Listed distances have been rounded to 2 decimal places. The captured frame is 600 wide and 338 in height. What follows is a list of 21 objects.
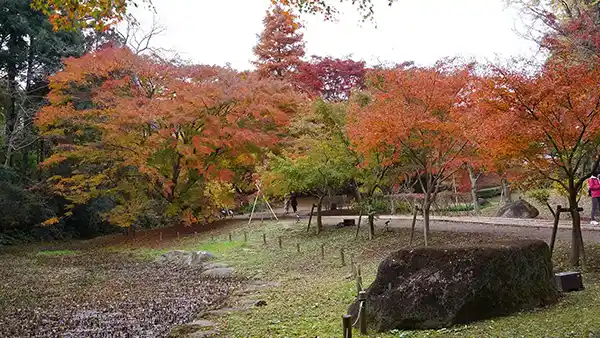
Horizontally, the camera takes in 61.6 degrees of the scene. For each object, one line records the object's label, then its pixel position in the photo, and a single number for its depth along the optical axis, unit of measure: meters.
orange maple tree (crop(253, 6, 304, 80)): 31.25
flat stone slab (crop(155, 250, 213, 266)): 14.96
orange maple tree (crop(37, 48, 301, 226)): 20.17
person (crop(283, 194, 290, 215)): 26.47
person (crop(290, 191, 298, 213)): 25.86
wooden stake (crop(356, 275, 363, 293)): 6.72
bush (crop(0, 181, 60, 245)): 21.05
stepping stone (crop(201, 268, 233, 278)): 12.66
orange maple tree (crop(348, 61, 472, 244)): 12.05
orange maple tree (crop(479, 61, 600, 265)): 8.40
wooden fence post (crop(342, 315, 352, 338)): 5.09
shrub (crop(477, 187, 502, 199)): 30.47
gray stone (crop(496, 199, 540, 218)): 19.38
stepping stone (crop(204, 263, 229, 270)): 13.59
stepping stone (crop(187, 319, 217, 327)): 7.62
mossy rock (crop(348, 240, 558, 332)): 5.88
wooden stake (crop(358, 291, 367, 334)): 6.00
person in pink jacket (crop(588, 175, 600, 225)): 13.41
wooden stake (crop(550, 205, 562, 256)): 9.14
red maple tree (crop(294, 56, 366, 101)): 31.73
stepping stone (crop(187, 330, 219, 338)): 6.91
